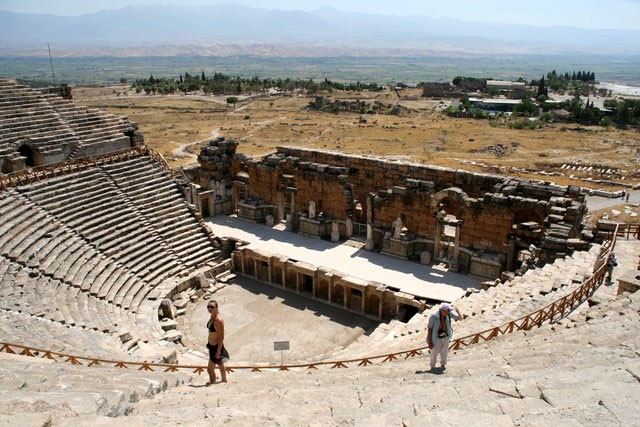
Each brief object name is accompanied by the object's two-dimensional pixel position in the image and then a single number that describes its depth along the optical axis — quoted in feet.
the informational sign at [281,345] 50.83
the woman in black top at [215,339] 33.09
